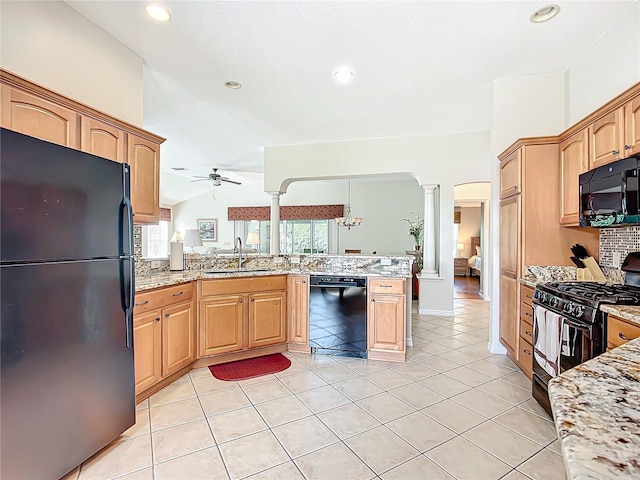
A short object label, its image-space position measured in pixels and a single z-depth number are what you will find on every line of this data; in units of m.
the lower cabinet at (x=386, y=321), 3.17
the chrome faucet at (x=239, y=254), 3.73
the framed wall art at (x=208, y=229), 10.29
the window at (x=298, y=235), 9.26
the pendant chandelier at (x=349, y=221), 7.26
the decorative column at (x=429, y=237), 5.26
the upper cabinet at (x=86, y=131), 1.82
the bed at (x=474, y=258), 9.52
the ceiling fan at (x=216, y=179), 6.95
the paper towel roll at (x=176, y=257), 3.38
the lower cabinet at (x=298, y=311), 3.43
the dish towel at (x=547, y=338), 2.09
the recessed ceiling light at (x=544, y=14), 2.23
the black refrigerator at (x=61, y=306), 1.36
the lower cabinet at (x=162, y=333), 2.31
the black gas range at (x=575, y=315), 1.82
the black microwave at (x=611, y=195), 2.00
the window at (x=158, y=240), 9.70
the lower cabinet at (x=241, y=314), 3.02
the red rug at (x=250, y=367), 2.87
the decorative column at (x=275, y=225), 5.84
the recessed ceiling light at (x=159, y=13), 2.22
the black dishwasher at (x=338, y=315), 3.27
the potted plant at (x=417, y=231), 6.80
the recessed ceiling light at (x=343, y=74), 3.04
